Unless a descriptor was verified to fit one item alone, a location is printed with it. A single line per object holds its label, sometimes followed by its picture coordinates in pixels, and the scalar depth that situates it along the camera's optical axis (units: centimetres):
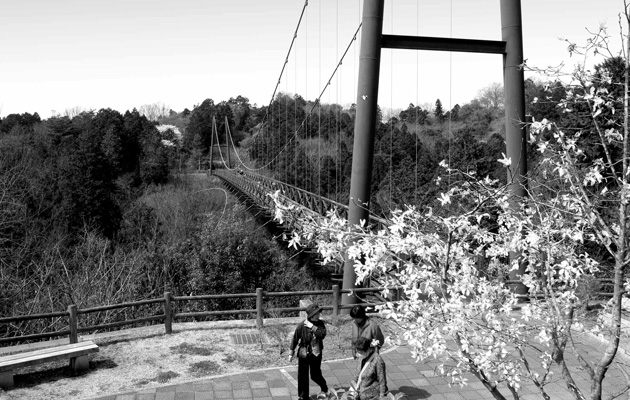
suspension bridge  890
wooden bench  621
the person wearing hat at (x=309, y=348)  542
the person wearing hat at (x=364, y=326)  516
